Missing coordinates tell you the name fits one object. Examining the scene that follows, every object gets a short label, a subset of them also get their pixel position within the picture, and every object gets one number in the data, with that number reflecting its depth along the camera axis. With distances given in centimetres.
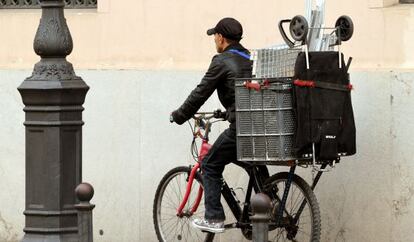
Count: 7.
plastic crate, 1678
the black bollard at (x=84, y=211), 1519
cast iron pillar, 1705
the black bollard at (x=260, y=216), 1324
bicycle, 1748
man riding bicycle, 1770
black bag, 1661
